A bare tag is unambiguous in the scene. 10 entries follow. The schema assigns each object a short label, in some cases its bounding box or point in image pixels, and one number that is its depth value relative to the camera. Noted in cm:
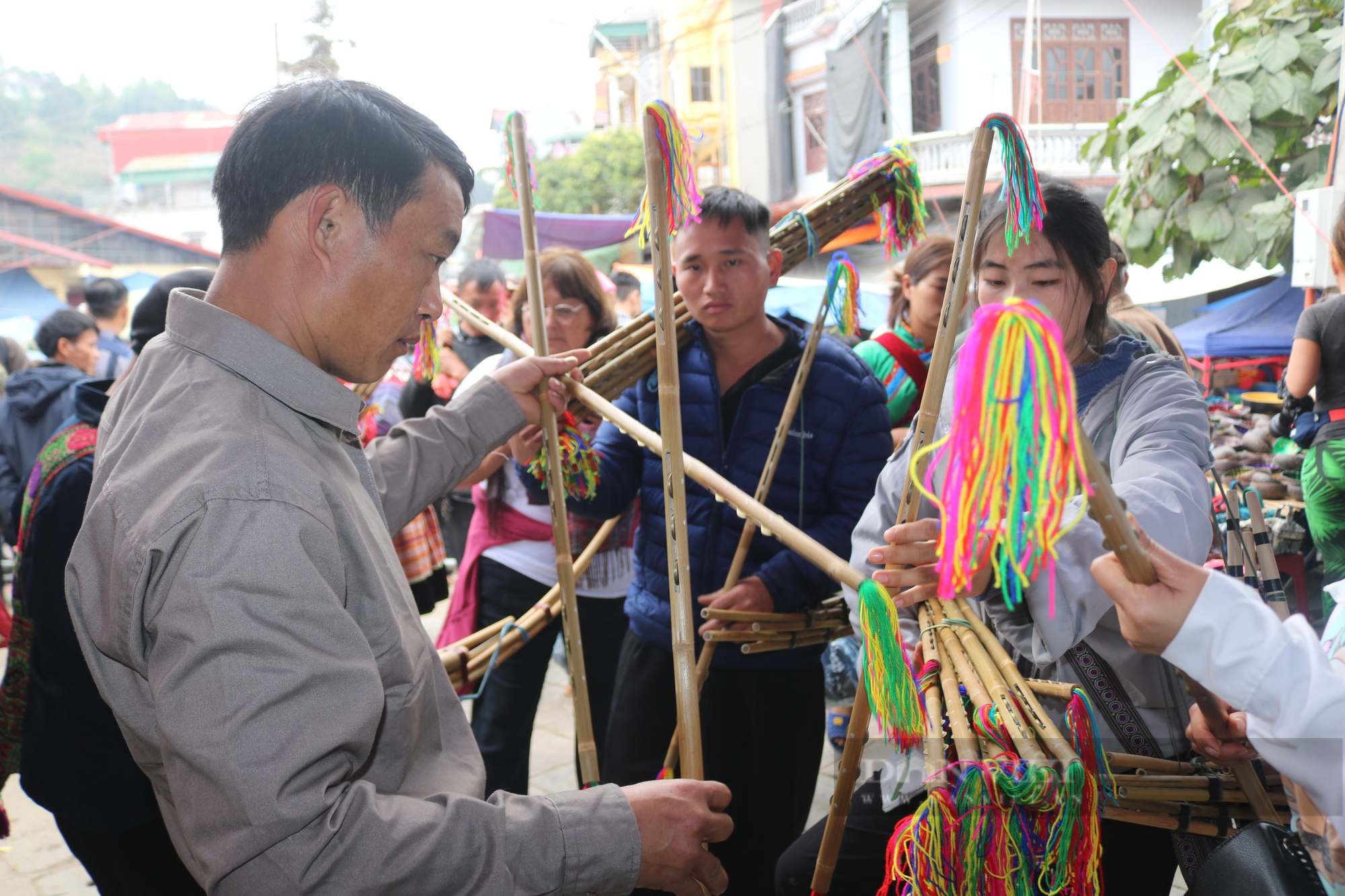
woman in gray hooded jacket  116
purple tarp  1048
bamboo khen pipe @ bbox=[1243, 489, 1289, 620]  141
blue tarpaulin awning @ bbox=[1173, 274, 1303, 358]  644
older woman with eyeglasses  257
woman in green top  293
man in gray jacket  87
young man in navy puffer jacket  205
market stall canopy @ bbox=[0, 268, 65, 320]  1573
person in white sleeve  84
